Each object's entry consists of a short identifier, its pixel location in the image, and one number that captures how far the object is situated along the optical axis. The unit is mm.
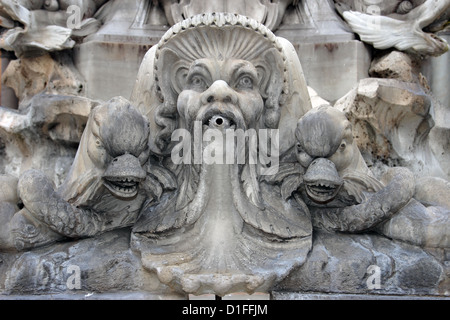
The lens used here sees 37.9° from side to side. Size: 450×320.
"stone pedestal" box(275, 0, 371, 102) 5176
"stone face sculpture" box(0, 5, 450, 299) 3467
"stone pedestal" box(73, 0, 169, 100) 5180
